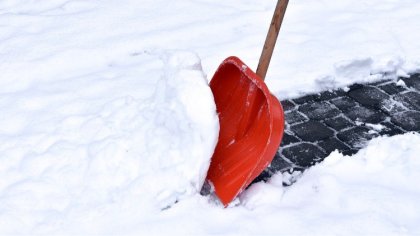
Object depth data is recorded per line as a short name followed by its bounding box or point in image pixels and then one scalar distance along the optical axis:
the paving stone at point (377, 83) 3.94
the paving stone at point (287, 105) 3.68
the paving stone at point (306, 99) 3.75
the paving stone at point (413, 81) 3.96
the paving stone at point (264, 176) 3.00
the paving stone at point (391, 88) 3.88
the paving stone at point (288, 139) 3.35
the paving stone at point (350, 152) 3.24
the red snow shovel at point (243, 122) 2.69
